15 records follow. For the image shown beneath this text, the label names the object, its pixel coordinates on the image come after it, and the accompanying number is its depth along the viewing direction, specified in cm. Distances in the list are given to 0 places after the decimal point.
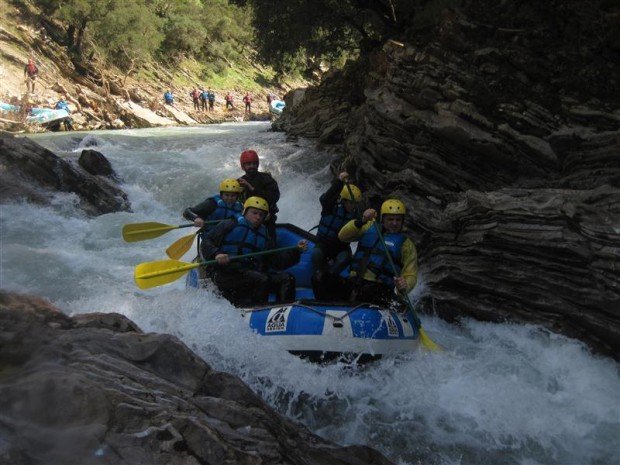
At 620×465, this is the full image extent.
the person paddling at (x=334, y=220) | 584
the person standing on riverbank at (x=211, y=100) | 3081
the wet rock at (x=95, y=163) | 1163
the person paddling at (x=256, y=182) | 650
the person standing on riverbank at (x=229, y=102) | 3294
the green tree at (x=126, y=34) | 2397
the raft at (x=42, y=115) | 1723
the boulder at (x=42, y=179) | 919
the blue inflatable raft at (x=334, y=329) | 451
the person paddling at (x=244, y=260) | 528
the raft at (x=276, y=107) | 3103
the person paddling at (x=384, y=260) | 520
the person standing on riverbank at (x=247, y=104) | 3300
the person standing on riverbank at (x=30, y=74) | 1906
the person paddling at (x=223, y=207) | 649
